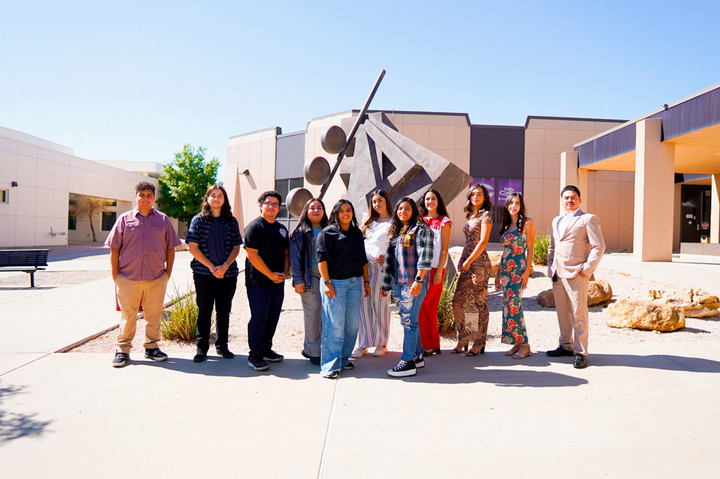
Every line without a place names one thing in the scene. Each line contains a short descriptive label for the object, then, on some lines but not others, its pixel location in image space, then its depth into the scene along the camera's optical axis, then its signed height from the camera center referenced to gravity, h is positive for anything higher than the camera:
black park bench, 9.61 -0.57
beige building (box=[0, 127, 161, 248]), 21.72 +2.78
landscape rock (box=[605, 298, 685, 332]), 5.57 -0.91
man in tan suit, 4.07 -0.17
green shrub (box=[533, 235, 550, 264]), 11.61 -0.21
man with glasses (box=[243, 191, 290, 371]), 4.05 -0.33
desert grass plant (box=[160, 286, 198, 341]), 5.22 -1.07
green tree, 35.38 +4.51
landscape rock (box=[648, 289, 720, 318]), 6.22 -0.80
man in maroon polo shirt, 4.15 -0.31
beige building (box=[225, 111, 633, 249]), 21.73 +4.46
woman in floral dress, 4.37 -0.25
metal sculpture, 6.82 +1.26
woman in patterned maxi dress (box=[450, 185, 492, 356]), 4.39 -0.33
